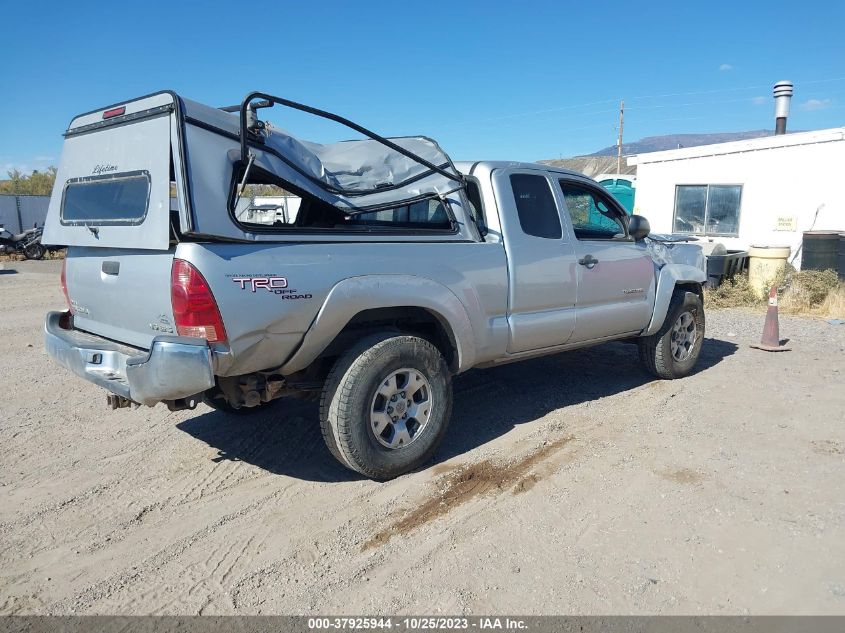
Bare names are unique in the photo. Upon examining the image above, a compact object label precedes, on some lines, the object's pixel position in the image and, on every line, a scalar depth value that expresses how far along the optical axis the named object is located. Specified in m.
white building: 12.11
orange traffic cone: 7.90
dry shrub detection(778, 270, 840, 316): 10.86
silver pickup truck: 3.37
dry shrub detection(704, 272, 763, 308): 11.64
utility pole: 40.70
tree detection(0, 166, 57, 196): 40.59
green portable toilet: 17.05
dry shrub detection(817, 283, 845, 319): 10.35
